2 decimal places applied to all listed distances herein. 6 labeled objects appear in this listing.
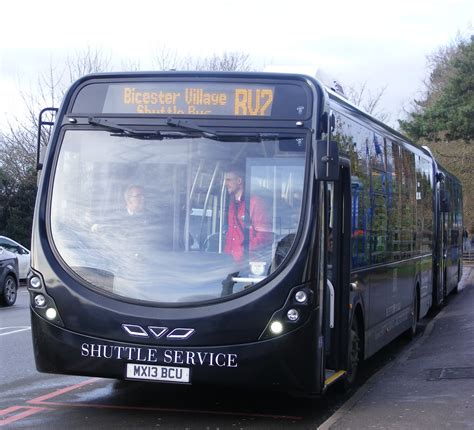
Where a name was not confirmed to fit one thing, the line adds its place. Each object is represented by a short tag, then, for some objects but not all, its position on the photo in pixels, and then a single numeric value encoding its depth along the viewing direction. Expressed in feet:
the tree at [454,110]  107.04
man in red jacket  26.22
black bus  25.54
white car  81.48
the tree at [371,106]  201.53
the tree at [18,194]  129.80
